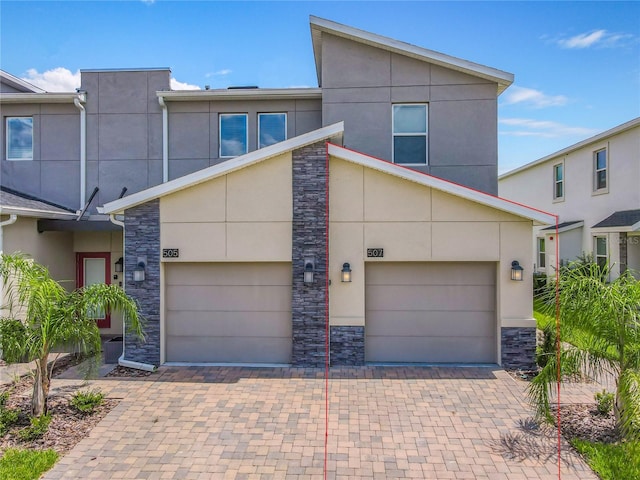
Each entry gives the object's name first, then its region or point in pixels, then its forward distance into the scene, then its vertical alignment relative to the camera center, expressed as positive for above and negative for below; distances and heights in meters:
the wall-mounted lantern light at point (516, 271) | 7.91 -0.53
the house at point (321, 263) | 8.06 -0.37
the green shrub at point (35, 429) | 5.26 -2.55
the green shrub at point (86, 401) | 6.06 -2.50
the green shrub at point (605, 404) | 5.89 -2.44
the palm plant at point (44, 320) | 5.63 -1.11
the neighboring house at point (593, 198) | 12.99 +1.89
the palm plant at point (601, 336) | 5.02 -1.25
